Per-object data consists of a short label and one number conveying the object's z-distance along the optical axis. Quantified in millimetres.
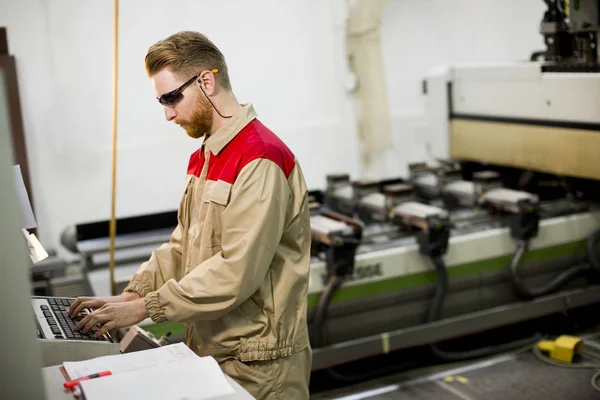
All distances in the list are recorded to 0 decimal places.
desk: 1641
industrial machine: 3871
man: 1938
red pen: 1671
